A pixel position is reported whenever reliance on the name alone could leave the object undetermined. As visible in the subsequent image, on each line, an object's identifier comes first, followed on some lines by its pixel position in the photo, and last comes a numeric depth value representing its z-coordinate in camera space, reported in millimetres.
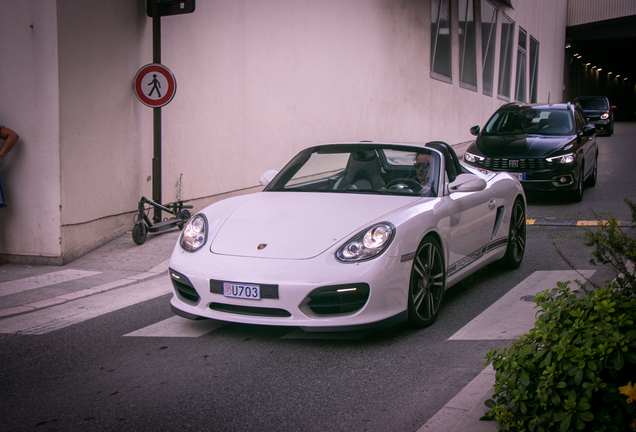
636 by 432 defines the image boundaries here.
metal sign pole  8062
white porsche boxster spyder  3875
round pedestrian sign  7961
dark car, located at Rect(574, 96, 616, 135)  29750
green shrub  2365
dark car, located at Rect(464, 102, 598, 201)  10594
